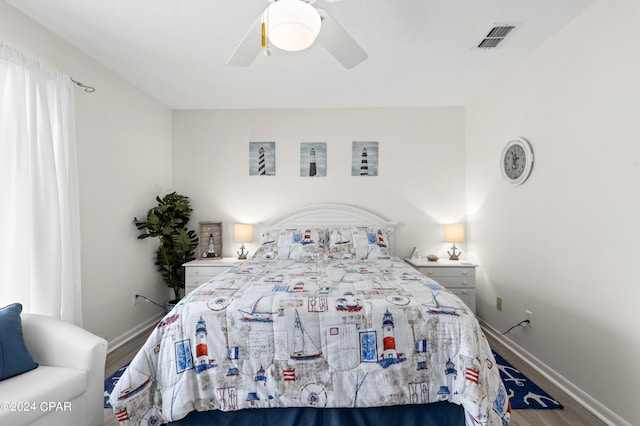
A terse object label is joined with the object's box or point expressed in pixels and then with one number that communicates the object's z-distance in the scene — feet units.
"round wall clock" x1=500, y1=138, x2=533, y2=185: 8.39
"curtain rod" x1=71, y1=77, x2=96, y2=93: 7.74
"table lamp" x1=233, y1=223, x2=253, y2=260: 11.98
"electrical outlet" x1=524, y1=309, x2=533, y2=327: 8.34
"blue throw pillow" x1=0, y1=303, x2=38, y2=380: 4.81
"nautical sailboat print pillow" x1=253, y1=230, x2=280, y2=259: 10.71
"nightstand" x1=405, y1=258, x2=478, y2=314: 10.75
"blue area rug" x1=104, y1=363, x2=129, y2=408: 6.56
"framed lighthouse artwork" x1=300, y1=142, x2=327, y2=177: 12.59
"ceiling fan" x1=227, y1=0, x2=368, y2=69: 4.19
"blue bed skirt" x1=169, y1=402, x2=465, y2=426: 5.29
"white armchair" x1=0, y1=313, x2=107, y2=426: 4.43
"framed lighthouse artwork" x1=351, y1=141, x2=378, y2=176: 12.53
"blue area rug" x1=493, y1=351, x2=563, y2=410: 6.39
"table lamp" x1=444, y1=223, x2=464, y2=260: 11.50
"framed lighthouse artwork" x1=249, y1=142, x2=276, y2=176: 12.67
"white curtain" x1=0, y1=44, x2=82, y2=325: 6.06
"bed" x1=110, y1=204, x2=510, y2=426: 5.17
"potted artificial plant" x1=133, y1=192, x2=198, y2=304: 10.89
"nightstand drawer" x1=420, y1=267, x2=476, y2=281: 10.77
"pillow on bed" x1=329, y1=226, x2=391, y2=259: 10.62
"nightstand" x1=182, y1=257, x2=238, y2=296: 10.97
